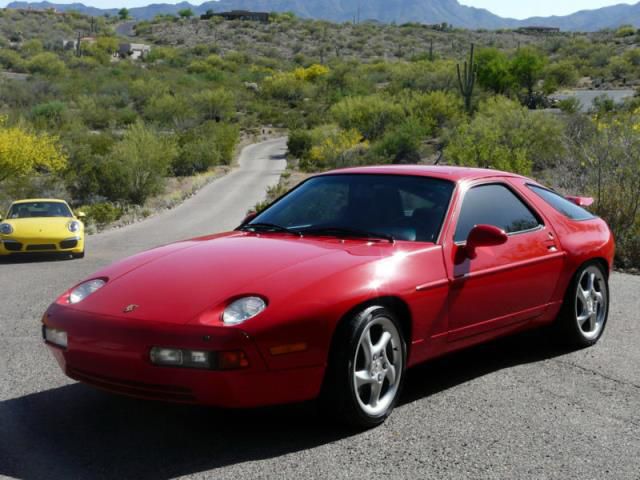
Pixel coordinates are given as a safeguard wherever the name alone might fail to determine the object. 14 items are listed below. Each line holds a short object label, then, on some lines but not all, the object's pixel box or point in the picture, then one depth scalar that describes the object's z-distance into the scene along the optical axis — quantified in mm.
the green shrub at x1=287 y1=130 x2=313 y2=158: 55812
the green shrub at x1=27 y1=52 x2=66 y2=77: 88062
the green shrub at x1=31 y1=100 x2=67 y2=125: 56631
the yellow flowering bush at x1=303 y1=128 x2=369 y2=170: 43681
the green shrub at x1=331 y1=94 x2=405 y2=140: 51156
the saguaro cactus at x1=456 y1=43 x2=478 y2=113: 52094
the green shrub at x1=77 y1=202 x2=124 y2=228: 28172
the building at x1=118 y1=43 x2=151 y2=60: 115125
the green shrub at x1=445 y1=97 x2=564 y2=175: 31781
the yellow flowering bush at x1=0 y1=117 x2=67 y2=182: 34125
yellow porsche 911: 15938
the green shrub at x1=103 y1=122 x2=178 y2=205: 37375
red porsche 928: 4516
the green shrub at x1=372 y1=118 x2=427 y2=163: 42438
